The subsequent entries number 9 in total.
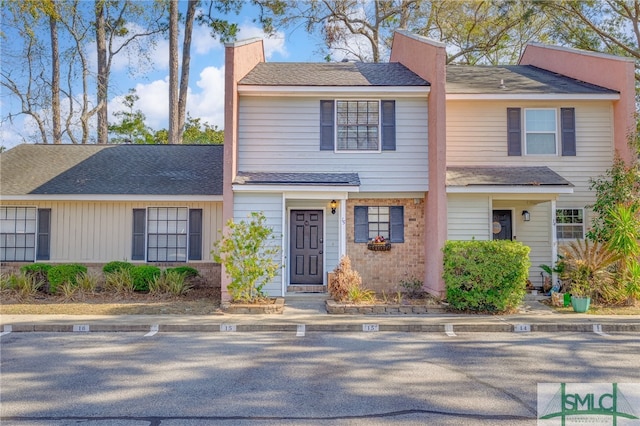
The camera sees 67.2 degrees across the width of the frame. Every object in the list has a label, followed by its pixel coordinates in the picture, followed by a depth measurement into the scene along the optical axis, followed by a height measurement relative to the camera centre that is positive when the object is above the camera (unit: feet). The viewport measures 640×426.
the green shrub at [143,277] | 40.98 -3.31
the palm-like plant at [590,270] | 35.50 -2.32
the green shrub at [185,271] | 42.04 -2.88
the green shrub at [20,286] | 39.56 -4.06
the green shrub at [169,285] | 40.05 -3.94
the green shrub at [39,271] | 42.09 -2.93
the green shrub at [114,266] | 42.16 -2.49
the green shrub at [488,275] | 33.01 -2.49
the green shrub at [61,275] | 41.04 -3.21
